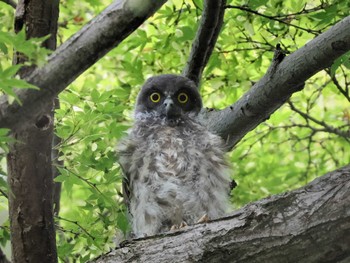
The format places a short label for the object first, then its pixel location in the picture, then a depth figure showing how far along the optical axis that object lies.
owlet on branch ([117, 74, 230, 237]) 9.65
